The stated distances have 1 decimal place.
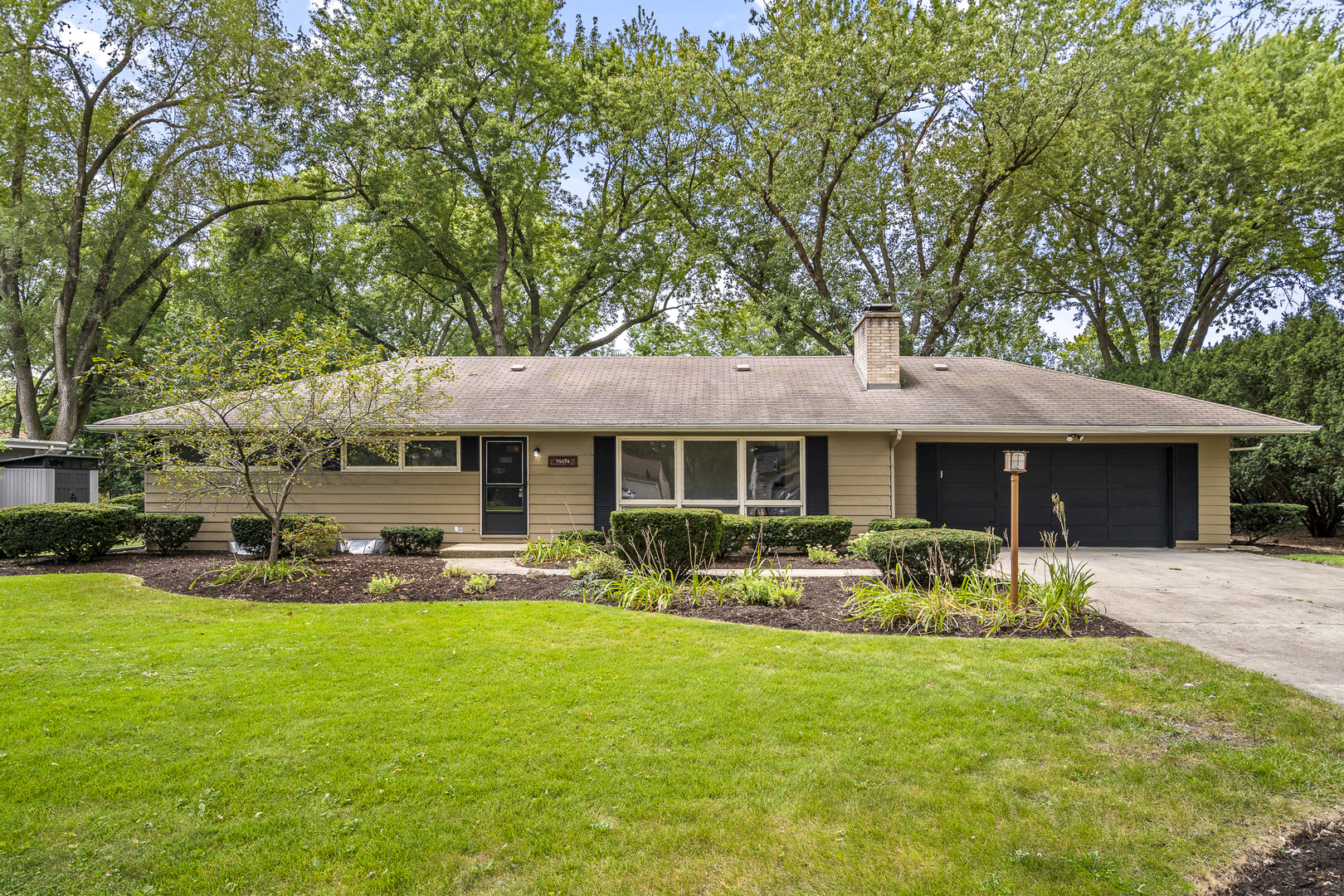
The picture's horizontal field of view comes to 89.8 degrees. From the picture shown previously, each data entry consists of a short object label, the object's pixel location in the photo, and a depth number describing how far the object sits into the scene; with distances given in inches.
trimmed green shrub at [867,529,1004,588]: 243.8
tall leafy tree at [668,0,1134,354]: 636.1
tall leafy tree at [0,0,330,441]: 649.0
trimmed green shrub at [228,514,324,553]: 343.0
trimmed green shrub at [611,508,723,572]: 279.0
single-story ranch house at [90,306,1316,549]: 412.2
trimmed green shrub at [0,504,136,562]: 327.6
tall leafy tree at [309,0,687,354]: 757.3
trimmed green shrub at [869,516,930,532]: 361.4
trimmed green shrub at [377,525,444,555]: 375.2
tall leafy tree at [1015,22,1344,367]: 637.9
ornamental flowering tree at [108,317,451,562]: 277.0
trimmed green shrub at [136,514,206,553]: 370.6
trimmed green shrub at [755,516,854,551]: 367.9
